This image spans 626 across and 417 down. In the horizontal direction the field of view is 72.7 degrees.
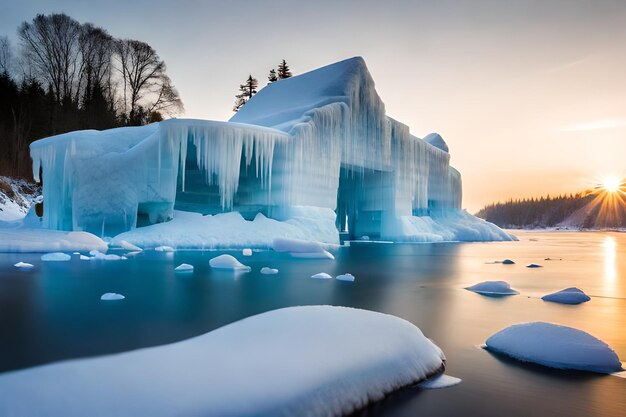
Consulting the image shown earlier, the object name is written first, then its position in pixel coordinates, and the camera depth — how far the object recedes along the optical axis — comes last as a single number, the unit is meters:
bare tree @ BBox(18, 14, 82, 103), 26.56
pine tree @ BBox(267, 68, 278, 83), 42.09
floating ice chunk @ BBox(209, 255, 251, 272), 8.84
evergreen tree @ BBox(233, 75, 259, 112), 41.41
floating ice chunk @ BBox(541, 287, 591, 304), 5.60
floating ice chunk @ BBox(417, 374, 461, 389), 2.52
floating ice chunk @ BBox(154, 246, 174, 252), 13.13
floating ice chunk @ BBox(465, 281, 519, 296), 6.28
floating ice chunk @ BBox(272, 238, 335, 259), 12.29
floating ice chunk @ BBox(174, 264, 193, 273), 8.42
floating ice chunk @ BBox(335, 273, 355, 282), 7.48
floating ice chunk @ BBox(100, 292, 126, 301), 5.30
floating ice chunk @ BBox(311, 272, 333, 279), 7.73
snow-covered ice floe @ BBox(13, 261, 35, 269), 8.57
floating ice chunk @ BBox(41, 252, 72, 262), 10.34
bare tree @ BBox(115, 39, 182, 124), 30.73
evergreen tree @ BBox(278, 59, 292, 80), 41.97
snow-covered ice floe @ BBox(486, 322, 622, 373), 2.83
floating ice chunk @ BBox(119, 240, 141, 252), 13.21
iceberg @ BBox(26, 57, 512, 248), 14.55
